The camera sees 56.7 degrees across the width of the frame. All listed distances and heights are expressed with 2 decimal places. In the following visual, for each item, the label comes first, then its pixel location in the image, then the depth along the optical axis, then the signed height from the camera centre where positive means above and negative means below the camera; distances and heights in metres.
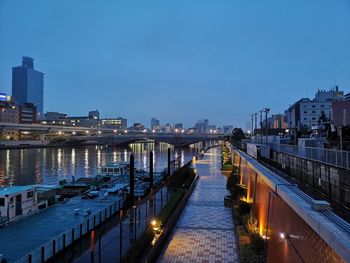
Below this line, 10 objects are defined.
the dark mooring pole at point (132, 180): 22.16 -2.93
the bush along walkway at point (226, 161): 43.19 -3.59
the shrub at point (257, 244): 11.99 -3.99
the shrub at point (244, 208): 17.67 -3.88
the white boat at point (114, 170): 40.03 -4.01
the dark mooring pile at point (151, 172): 26.84 -2.88
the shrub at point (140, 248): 10.82 -3.93
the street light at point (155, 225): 13.91 -3.79
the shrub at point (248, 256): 11.02 -4.14
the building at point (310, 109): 79.62 +7.33
